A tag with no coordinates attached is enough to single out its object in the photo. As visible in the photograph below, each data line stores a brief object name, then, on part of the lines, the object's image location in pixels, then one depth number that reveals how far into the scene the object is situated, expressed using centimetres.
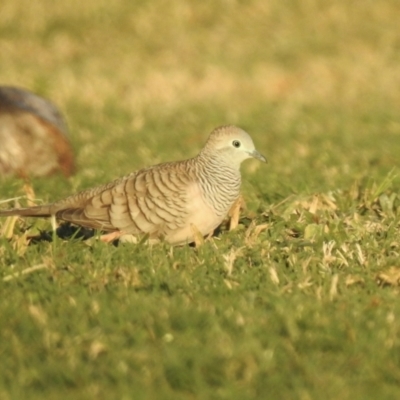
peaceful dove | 1098
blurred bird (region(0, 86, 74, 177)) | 1747
